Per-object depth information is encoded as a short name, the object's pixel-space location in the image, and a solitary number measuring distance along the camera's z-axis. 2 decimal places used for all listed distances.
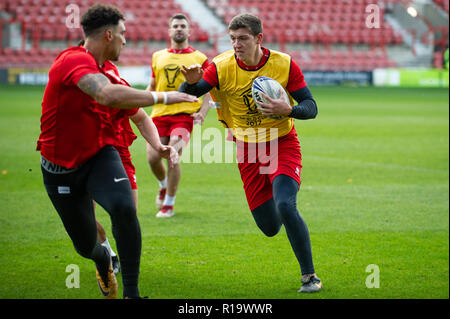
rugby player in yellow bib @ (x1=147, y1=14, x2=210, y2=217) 17.95
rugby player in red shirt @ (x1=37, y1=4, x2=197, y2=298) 9.48
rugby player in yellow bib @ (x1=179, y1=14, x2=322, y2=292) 11.21
